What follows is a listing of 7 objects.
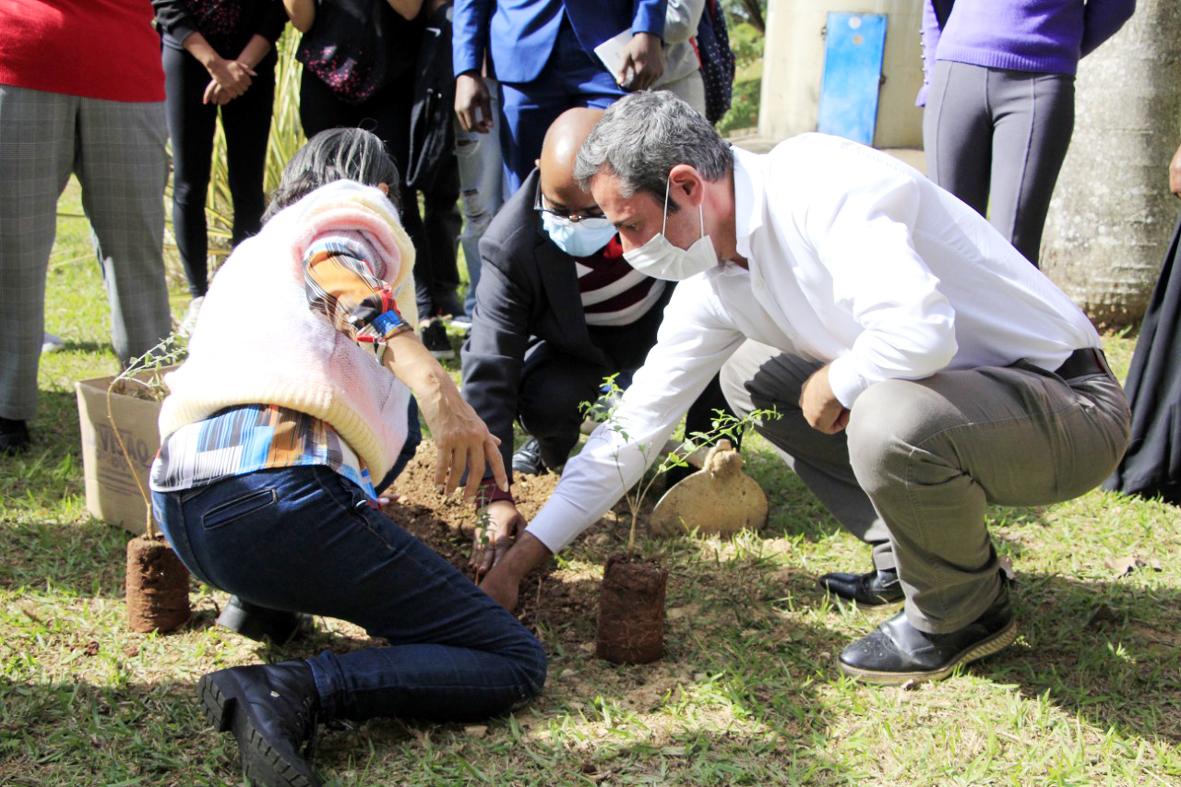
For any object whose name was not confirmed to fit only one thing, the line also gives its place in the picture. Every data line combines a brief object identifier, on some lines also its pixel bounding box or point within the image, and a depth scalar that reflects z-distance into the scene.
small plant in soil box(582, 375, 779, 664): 2.72
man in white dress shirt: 2.43
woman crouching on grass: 2.20
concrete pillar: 10.72
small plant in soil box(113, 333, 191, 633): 2.81
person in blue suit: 4.17
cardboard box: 3.26
